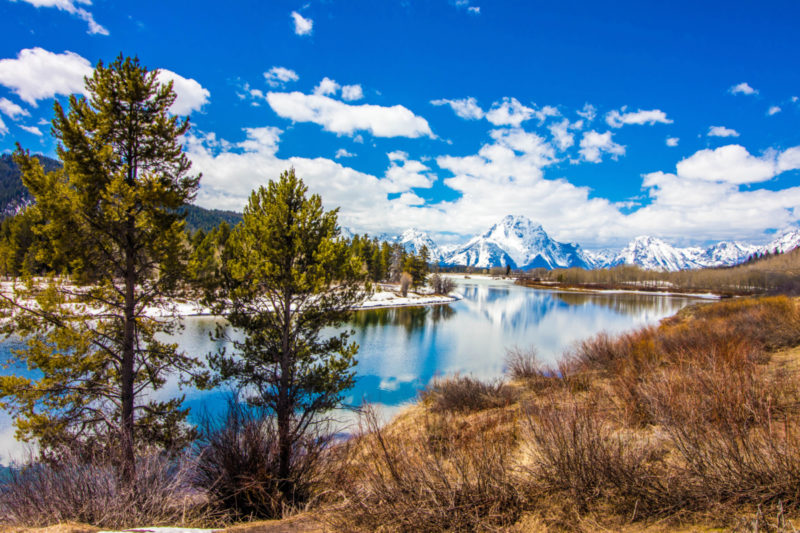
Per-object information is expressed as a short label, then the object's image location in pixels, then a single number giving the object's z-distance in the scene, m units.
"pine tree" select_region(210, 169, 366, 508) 10.70
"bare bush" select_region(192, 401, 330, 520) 6.05
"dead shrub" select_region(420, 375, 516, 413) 12.91
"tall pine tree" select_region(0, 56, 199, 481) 8.80
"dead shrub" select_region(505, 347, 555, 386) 15.58
